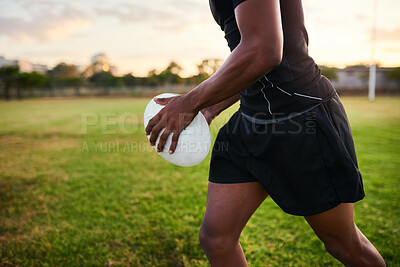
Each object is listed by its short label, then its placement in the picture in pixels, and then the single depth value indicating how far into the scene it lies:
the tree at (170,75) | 55.66
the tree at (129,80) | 57.00
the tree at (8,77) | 39.03
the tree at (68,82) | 54.51
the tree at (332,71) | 32.27
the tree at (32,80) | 48.34
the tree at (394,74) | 41.81
